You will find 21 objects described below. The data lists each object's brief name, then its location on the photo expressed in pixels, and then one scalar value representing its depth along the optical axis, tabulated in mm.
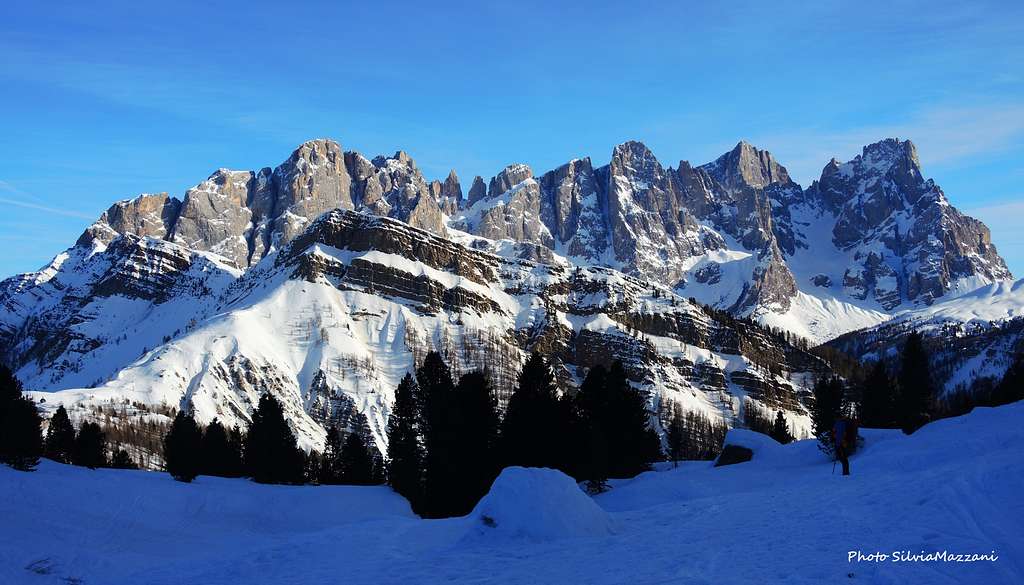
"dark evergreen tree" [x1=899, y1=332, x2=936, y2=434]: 85938
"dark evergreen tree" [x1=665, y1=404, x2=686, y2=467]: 84188
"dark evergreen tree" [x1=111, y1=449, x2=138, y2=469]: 102938
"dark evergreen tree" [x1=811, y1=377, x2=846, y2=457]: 92312
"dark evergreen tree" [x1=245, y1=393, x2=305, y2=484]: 70500
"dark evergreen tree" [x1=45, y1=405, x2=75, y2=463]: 84012
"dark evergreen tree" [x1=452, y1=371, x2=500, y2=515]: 49812
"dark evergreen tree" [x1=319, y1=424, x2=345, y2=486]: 92000
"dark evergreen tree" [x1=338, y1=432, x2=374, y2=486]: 89062
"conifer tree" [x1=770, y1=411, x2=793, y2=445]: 114000
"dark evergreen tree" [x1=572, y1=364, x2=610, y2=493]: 47031
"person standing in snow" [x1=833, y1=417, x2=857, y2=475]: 33000
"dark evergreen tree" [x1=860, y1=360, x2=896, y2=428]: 89375
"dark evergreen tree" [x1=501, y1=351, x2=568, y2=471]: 49531
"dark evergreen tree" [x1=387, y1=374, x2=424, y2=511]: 64625
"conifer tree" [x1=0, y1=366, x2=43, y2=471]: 45781
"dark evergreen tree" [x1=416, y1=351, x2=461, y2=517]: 50500
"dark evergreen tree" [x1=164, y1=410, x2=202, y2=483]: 60844
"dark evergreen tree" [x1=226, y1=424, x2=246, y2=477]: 83938
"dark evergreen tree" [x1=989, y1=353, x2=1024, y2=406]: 81125
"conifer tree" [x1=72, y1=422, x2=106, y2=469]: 81719
